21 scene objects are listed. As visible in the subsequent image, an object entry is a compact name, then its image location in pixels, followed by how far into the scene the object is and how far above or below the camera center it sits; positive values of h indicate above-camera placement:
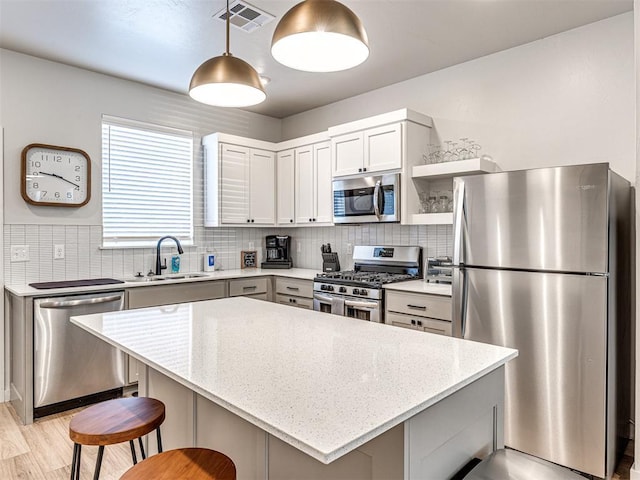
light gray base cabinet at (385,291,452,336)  3.02 -0.54
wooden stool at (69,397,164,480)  1.53 -0.68
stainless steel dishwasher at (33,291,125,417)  3.04 -0.88
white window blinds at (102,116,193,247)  3.90 +0.54
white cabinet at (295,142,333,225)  4.33 +0.56
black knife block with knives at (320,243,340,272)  4.49 -0.24
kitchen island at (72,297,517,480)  1.03 -0.40
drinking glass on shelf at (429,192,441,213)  3.70 +0.29
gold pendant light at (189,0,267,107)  1.88 +0.70
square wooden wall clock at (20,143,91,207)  3.41 +0.52
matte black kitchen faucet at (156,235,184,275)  4.06 -0.16
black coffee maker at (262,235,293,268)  4.98 -0.11
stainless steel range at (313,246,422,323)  3.46 -0.35
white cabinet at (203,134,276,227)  4.36 +0.60
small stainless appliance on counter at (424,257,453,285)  3.51 -0.26
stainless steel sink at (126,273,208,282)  3.81 -0.35
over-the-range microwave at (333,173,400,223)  3.64 +0.35
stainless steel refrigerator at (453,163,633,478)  2.24 -0.35
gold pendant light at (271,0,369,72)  1.42 +0.71
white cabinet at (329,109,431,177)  3.61 +0.84
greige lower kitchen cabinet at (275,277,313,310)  4.06 -0.52
